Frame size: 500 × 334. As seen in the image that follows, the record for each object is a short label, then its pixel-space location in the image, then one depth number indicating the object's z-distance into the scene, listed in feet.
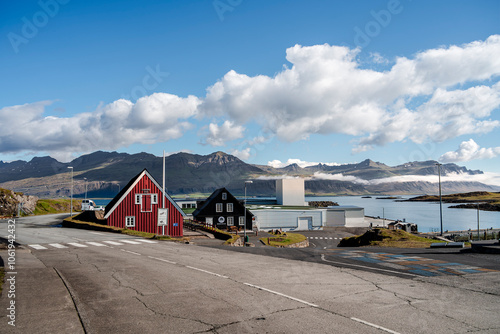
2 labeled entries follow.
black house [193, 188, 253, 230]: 233.76
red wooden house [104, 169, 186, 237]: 138.92
